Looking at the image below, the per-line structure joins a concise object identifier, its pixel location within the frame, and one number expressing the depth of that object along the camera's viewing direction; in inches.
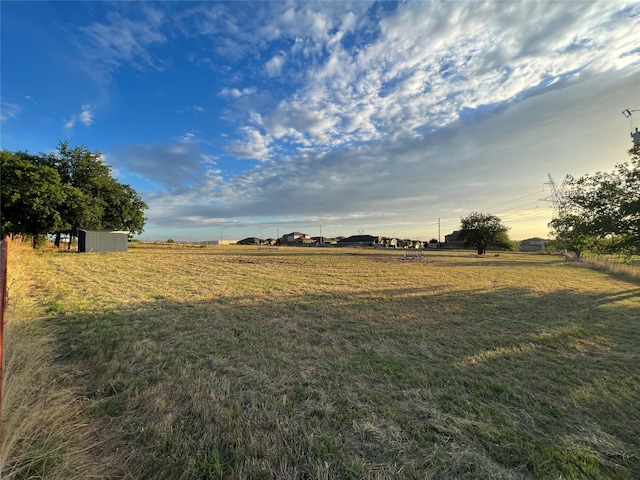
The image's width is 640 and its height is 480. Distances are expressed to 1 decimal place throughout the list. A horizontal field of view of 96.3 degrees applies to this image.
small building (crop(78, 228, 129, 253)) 1158.3
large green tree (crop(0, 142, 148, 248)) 980.6
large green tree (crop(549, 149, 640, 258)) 546.5
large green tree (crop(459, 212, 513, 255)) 1916.8
